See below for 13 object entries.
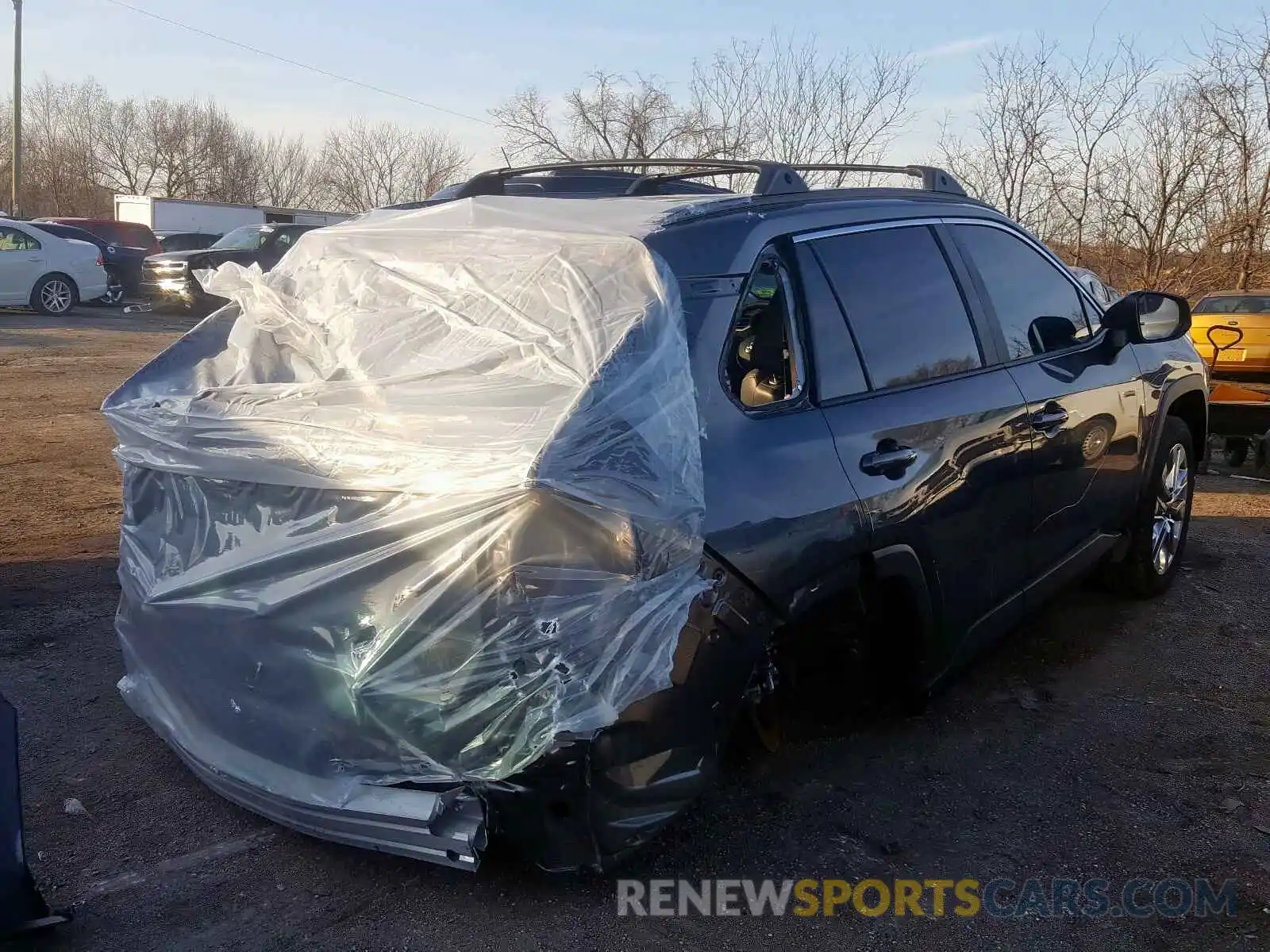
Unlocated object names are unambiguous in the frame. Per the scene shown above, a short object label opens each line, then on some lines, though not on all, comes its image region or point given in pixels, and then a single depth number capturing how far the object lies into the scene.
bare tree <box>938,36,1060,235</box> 20.17
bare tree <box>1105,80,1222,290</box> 19.30
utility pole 32.66
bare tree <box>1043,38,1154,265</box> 19.84
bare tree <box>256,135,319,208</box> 52.28
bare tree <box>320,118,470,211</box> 40.38
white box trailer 32.62
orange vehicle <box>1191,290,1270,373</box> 11.54
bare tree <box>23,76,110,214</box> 50.09
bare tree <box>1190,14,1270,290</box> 18.98
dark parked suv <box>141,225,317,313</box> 18.62
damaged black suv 2.32
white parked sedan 17.33
